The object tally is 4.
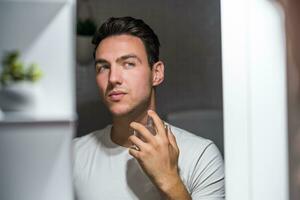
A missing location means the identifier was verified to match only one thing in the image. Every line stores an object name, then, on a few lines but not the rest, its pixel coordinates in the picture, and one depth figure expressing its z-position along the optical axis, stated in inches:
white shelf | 33.9
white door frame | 39.5
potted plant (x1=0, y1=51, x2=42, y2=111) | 34.4
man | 38.0
